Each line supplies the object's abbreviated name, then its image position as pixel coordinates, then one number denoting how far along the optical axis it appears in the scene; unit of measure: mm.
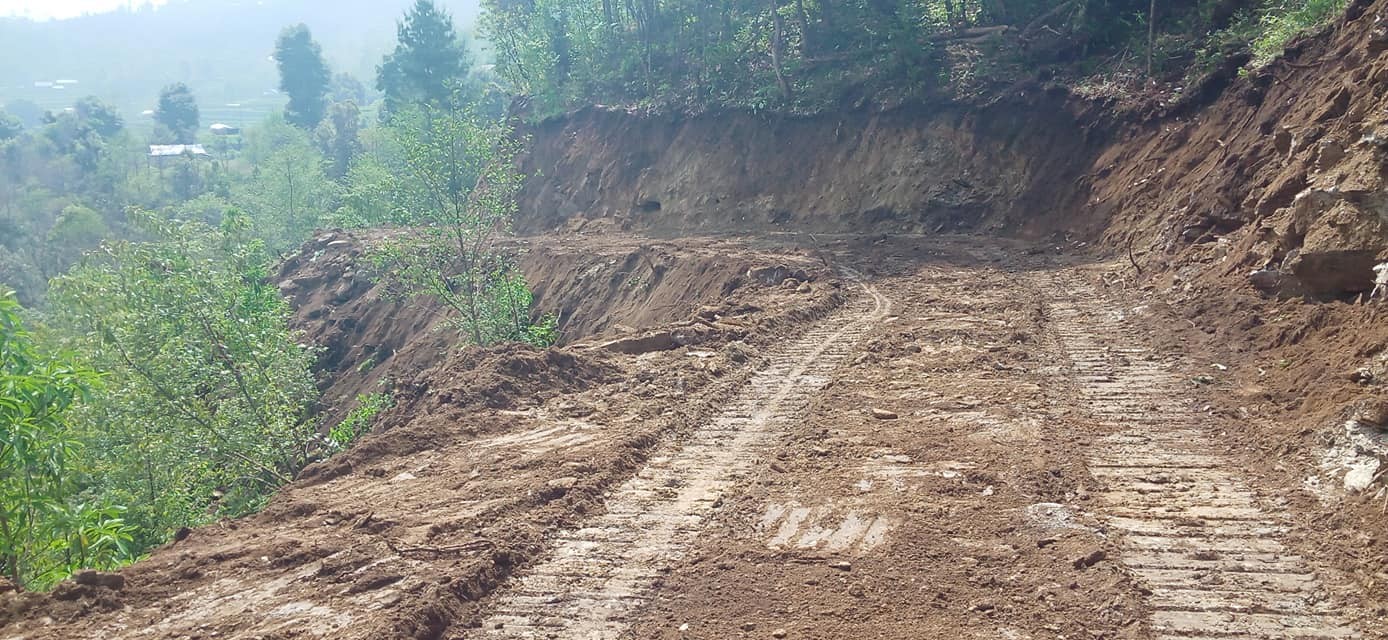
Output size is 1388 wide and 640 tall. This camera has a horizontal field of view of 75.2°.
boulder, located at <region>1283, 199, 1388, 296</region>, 8242
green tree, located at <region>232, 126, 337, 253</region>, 42719
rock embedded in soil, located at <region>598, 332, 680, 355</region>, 11172
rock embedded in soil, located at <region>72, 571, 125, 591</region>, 5312
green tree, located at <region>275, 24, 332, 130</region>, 73750
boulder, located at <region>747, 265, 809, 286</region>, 15930
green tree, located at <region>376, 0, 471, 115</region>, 48281
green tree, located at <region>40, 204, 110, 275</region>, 49469
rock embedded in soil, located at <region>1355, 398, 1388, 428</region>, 5898
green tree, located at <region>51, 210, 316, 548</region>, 12797
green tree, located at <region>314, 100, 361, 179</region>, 60531
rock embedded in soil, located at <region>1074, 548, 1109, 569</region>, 5133
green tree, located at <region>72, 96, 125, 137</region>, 78856
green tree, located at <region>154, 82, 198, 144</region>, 89062
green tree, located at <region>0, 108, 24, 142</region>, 87531
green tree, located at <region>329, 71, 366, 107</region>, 108450
